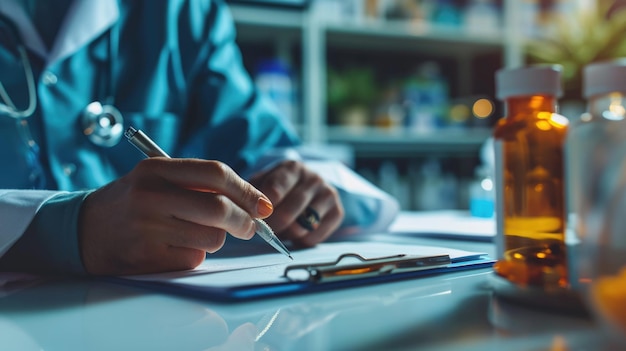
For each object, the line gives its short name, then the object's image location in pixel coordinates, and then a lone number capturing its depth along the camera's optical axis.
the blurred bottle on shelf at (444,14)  2.55
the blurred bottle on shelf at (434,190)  2.54
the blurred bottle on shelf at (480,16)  2.64
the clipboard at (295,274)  0.46
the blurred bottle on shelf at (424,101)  2.49
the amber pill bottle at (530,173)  0.45
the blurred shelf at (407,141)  2.36
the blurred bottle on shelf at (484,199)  1.17
